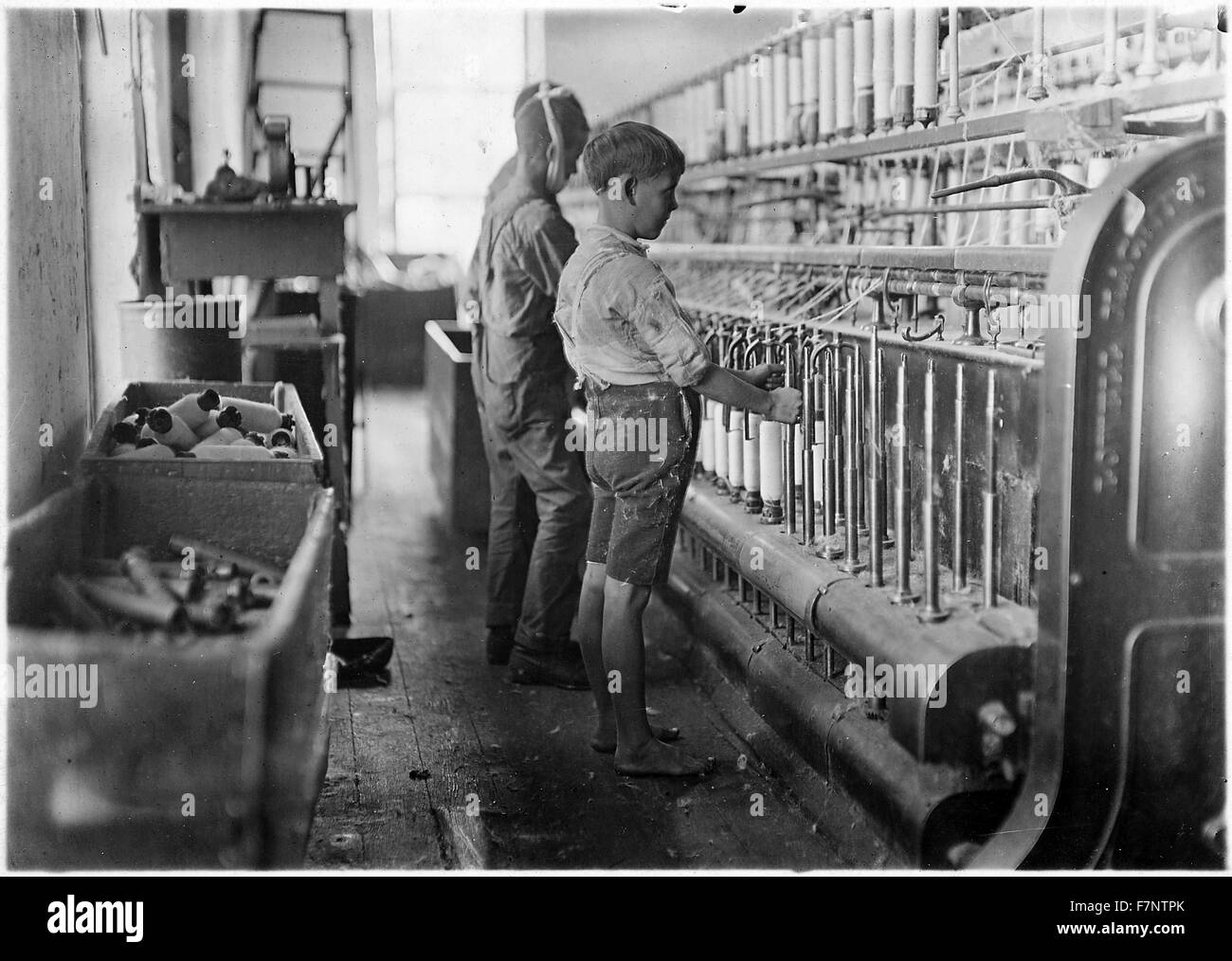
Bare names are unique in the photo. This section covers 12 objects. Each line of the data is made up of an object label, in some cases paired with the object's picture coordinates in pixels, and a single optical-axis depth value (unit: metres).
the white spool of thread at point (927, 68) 3.54
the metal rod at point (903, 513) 2.53
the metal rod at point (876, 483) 2.67
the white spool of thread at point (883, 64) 3.72
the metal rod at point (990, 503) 2.33
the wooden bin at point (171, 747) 1.79
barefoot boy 2.61
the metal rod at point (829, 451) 2.96
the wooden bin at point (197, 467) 2.53
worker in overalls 3.54
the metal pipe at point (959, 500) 2.43
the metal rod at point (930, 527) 2.41
